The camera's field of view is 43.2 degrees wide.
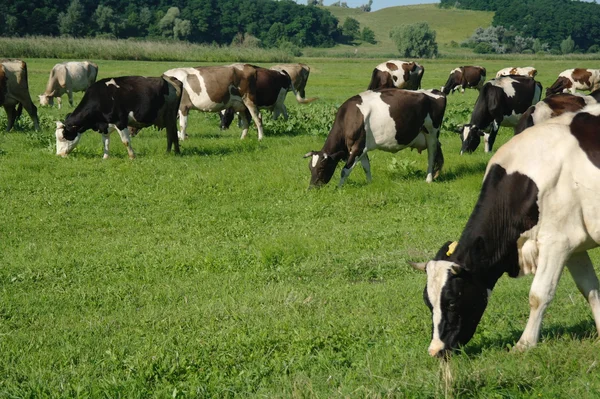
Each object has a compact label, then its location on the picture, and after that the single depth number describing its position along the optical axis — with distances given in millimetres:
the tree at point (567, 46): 139750
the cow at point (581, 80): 32781
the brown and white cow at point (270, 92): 21922
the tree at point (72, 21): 92250
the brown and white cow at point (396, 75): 31547
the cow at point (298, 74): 32438
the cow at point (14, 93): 21641
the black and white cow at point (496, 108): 19166
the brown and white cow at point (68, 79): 30203
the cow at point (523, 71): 39475
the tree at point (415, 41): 97188
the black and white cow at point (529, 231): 6023
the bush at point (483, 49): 126938
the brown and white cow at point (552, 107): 12711
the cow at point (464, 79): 42031
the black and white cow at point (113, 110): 17125
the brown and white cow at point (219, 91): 20609
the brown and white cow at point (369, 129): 14461
